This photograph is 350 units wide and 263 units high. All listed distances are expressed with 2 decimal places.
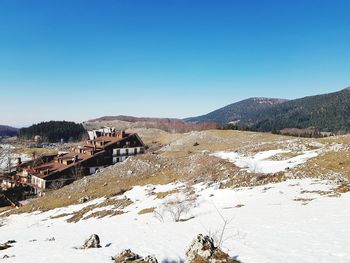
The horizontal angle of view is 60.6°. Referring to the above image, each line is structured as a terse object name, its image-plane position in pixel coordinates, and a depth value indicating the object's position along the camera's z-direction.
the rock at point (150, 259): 13.40
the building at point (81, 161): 76.31
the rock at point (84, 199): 50.64
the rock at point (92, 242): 17.86
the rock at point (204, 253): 12.81
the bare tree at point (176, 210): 26.92
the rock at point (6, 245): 20.34
